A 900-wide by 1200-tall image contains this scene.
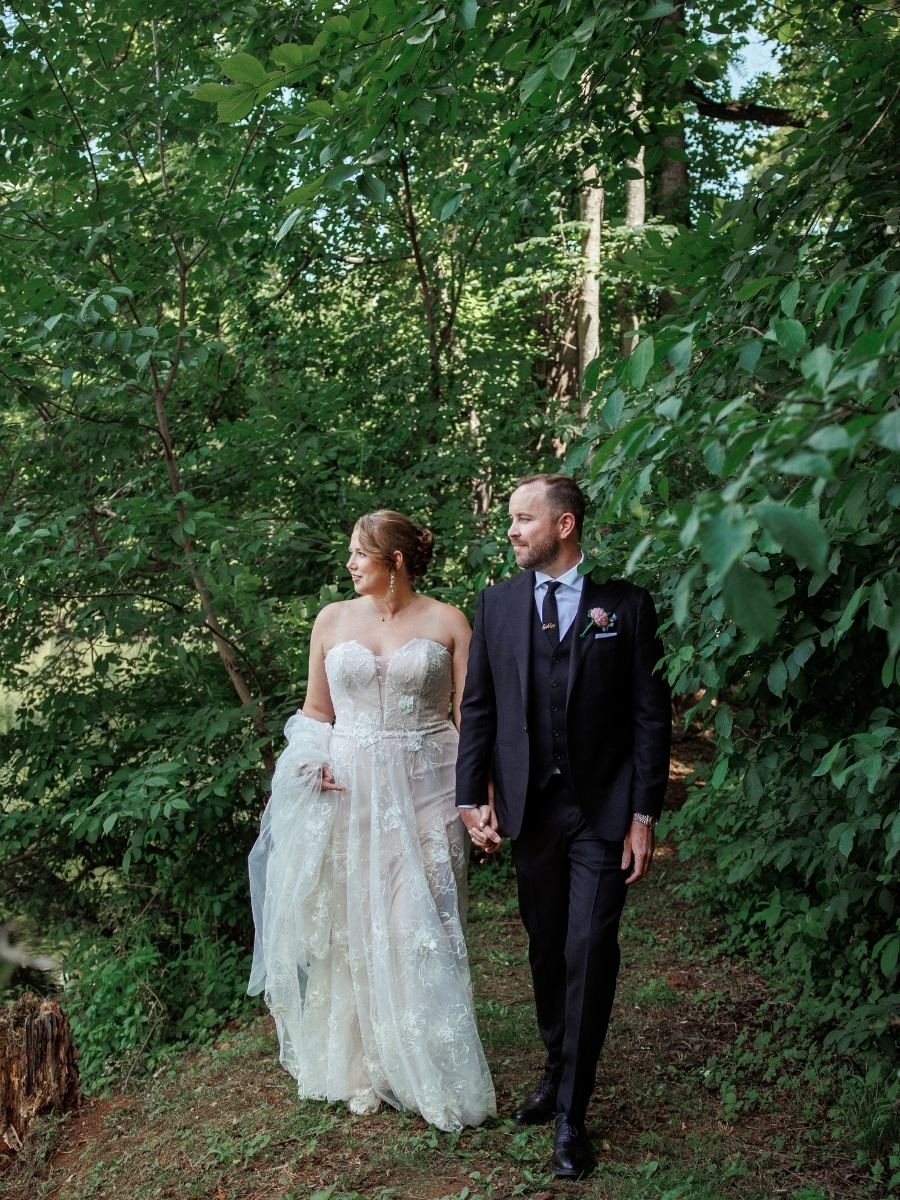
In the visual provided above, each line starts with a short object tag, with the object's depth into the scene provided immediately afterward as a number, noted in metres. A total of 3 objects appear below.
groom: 3.62
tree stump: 5.15
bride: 4.13
